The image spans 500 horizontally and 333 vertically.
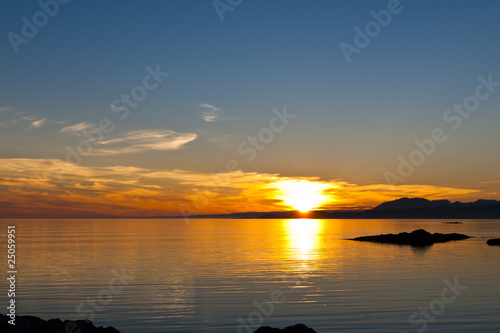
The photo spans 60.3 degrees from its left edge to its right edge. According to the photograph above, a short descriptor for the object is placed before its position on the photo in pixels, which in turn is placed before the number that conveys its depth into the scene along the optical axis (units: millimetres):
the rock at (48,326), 21219
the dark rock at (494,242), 91488
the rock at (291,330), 20438
